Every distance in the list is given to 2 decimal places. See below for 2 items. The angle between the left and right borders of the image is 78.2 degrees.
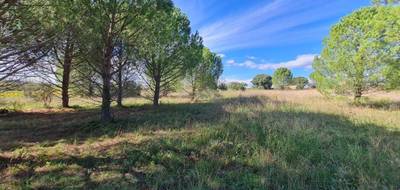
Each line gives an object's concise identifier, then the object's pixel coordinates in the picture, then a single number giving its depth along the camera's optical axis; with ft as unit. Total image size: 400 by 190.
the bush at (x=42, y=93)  42.75
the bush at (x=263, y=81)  222.69
